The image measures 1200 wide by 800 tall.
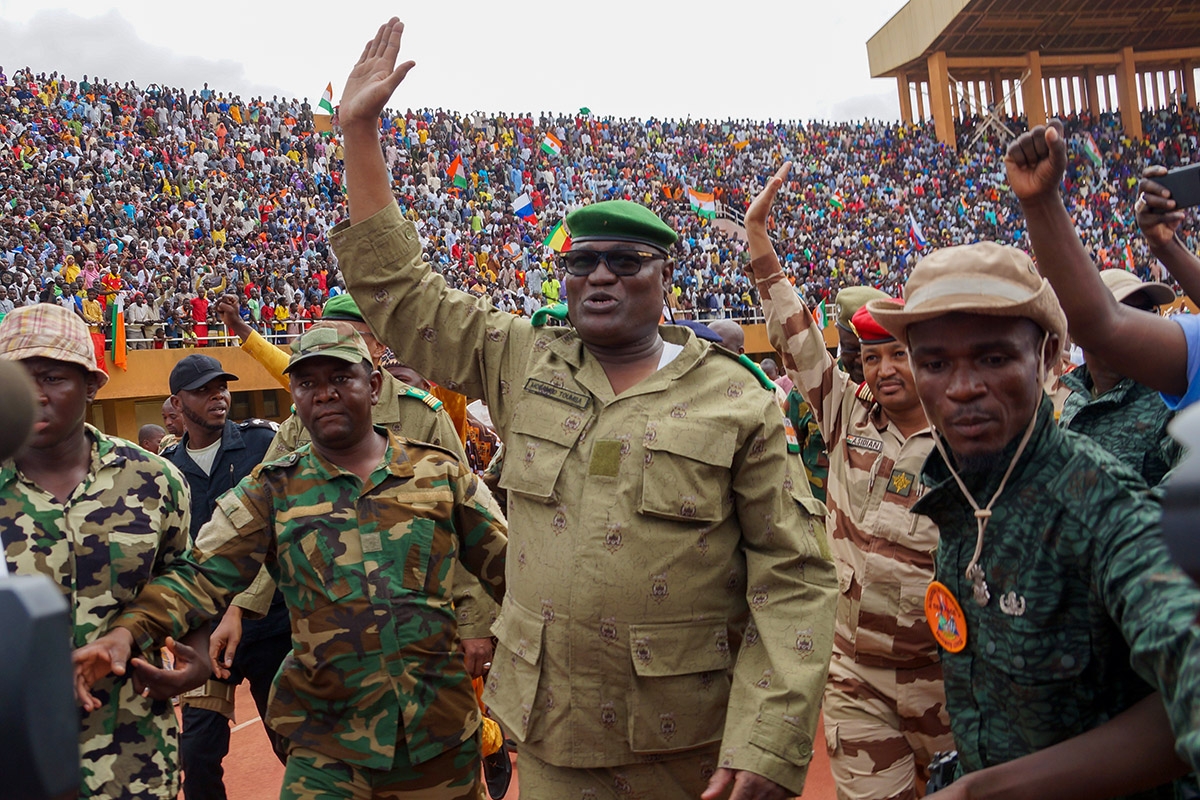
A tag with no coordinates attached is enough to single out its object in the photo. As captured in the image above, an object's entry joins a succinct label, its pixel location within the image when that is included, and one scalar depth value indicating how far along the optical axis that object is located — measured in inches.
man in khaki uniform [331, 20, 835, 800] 97.3
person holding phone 73.2
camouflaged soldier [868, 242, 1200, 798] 60.8
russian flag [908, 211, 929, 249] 1043.1
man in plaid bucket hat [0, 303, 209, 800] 112.4
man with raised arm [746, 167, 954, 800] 130.1
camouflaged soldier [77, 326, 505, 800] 122.1
